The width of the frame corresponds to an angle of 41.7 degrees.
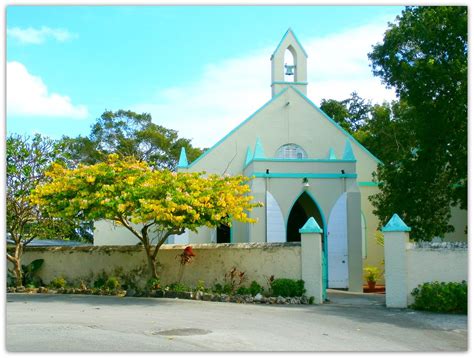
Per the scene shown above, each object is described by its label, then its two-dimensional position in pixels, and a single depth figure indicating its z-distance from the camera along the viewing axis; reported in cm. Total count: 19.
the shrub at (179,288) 1677
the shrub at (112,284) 1806
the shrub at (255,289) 1634
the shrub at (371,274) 2308
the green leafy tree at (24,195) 1980
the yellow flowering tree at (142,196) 1555
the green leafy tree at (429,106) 1584
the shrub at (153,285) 1723
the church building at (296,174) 2173
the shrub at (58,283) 1895
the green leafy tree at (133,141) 4316
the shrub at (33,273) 1981
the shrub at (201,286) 1680
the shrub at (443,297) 1405
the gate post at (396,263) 1504
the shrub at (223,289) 1662
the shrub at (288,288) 1600
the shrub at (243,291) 1641
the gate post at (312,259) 1609
